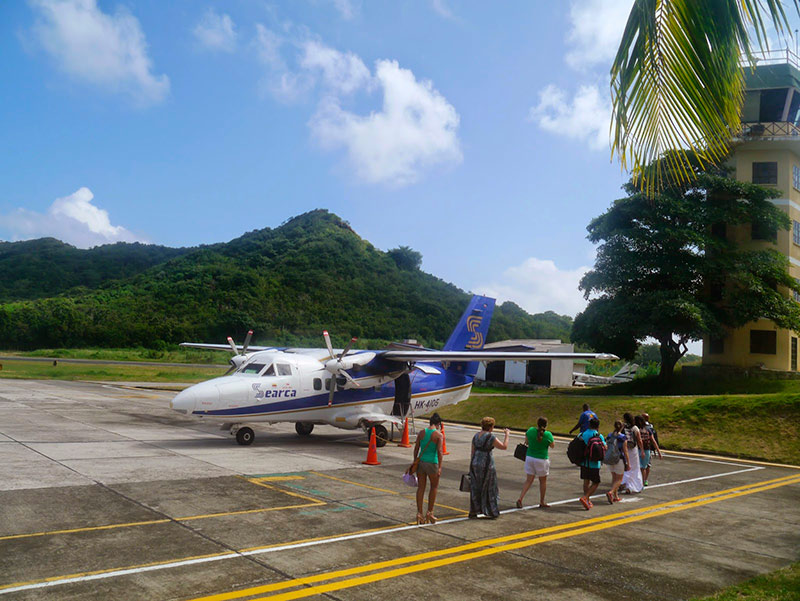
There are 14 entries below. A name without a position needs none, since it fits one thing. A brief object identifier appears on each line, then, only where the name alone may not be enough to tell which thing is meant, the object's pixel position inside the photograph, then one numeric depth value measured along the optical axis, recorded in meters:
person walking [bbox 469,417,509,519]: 9.86
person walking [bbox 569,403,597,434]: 14.53
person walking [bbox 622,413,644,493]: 12.94
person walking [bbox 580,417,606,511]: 11.23
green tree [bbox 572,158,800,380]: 31.30
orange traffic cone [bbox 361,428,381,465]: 15.45
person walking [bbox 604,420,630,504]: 11.95
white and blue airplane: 16.61
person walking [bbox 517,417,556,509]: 11.01
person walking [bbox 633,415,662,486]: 13.61
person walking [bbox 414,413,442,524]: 9.44
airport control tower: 32.84
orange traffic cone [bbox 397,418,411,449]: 19.55
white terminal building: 44.56
